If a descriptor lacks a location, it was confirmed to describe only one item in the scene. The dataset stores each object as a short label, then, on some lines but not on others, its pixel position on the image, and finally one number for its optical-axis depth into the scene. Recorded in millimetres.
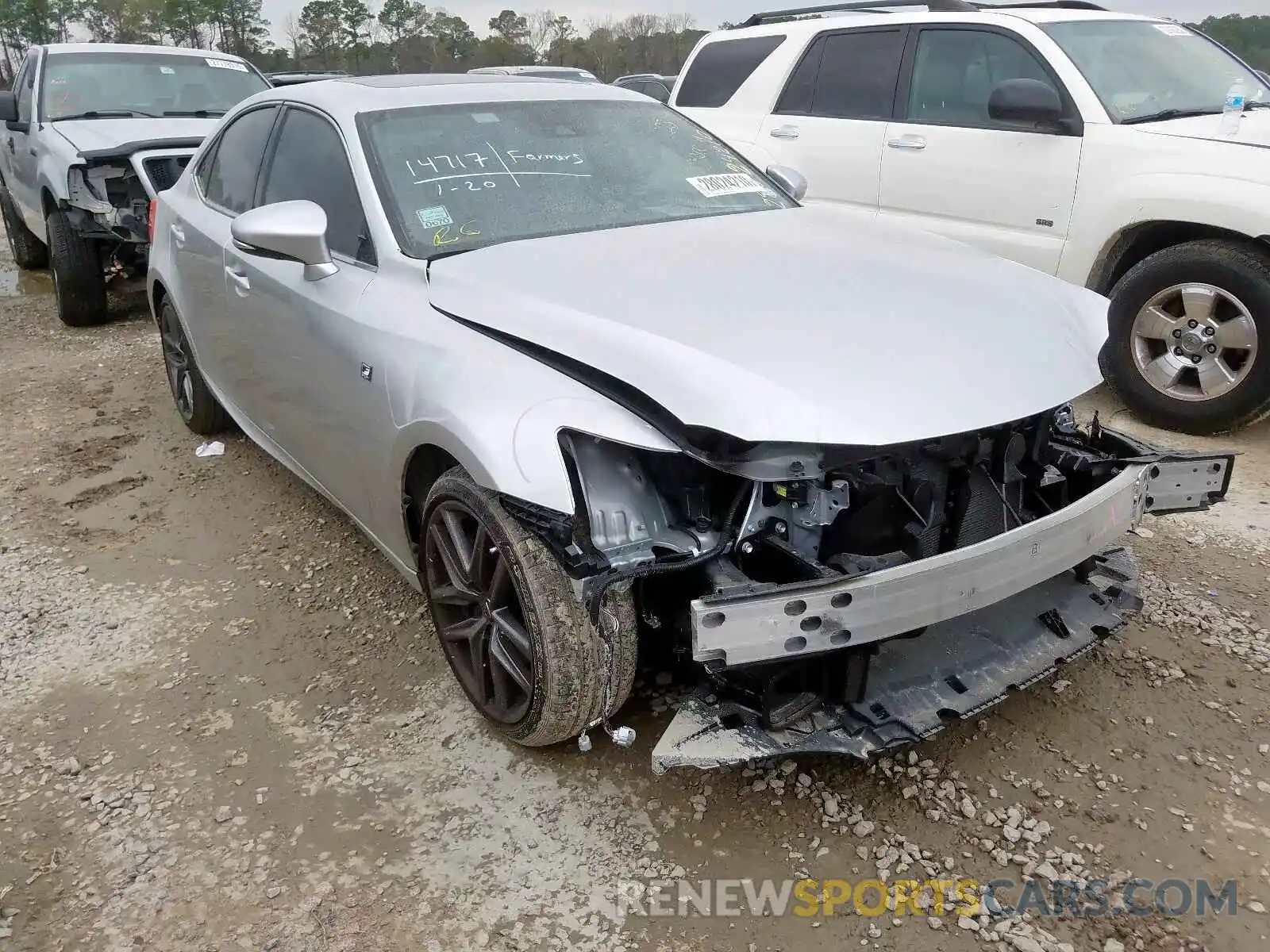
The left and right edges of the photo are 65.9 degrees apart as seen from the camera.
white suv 4445
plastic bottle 4621
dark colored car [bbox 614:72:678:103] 15461
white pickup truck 6695
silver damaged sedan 2164
